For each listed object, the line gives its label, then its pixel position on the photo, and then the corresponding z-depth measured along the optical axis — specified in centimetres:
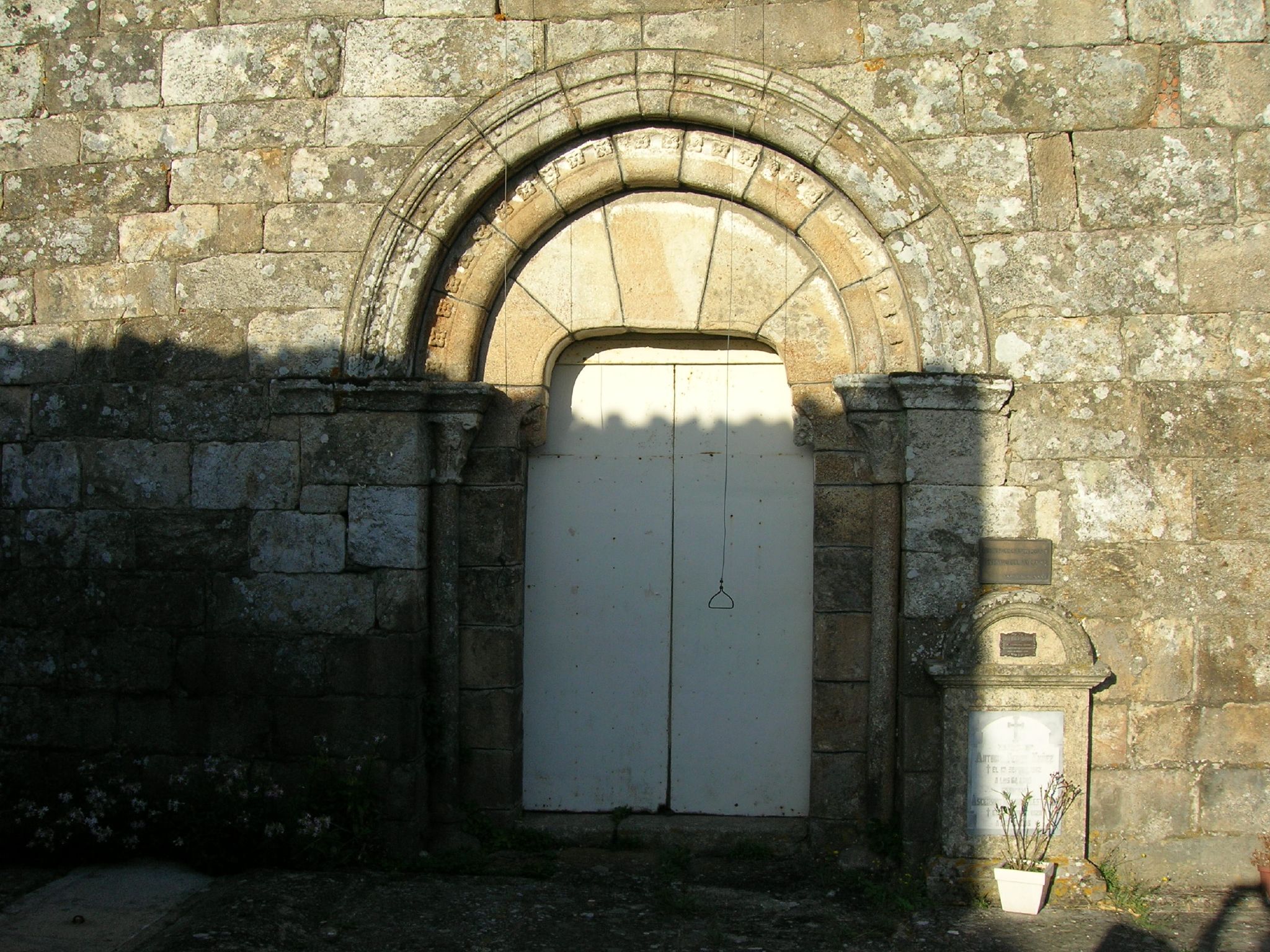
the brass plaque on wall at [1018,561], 414
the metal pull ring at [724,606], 464
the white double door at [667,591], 462
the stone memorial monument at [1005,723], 404
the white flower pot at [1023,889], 387
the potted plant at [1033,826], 400
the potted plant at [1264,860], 404
